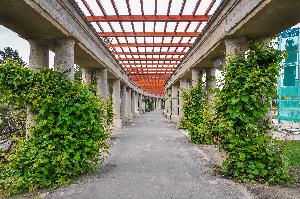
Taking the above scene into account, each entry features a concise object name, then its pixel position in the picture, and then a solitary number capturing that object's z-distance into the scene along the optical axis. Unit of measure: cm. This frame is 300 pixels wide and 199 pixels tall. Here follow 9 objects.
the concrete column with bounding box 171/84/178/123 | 2516
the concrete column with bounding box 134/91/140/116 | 4040
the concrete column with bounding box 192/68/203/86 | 1493
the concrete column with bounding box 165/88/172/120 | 3150
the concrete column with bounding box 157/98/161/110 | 8123
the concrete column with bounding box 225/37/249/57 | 743
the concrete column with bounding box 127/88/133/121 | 2879
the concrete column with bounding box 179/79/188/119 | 2145
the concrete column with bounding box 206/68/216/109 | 1477
